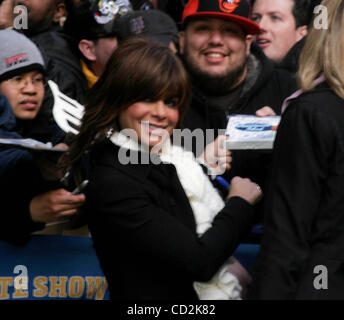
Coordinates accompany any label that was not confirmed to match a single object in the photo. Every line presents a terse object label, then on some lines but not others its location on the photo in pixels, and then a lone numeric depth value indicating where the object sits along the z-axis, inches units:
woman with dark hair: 207.2
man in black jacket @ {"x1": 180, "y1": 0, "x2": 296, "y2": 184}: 320.8
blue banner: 271.0
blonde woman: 189.2
